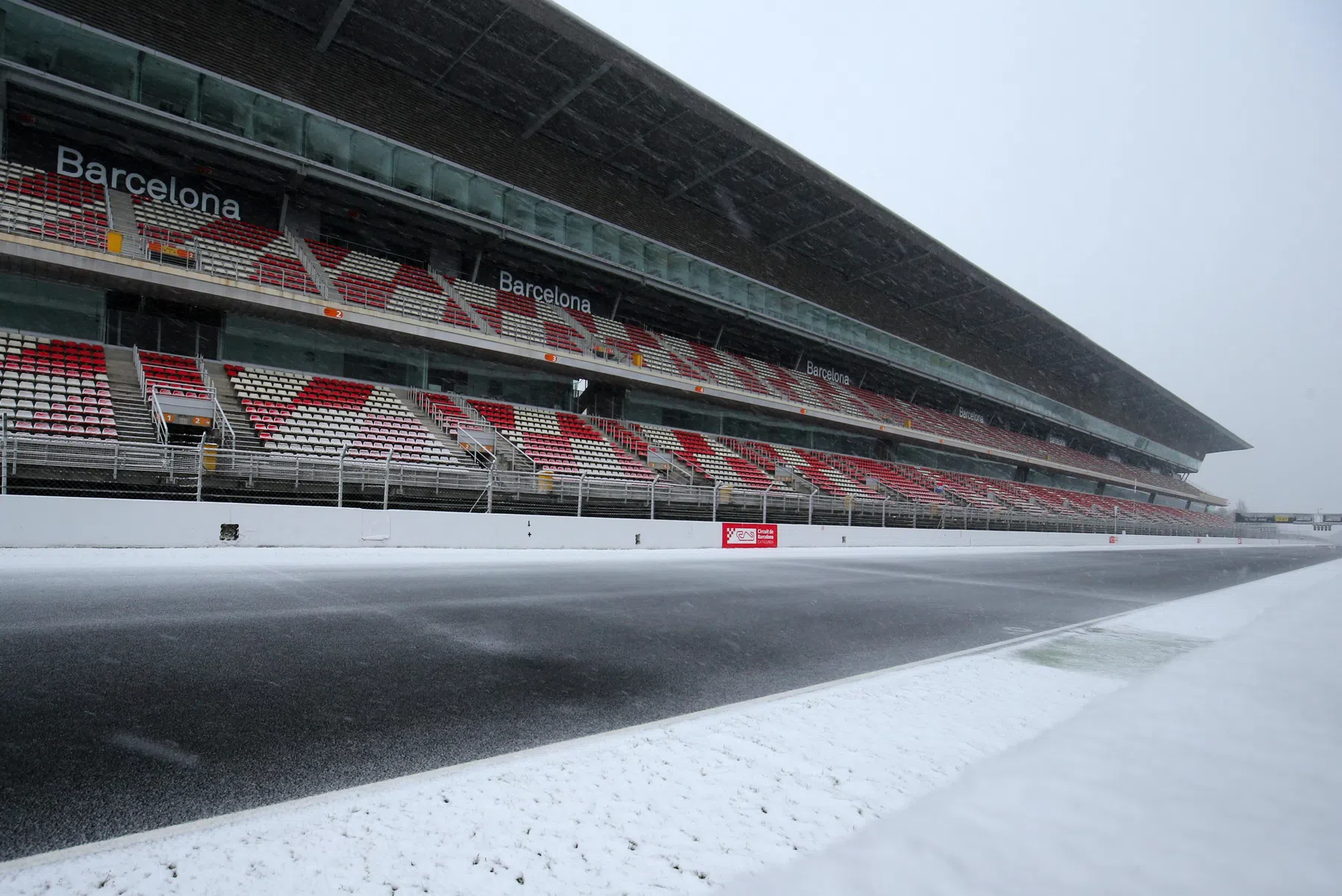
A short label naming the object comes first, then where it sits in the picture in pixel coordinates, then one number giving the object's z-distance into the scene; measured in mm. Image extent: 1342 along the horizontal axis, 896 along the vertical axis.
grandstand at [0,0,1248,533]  12656
